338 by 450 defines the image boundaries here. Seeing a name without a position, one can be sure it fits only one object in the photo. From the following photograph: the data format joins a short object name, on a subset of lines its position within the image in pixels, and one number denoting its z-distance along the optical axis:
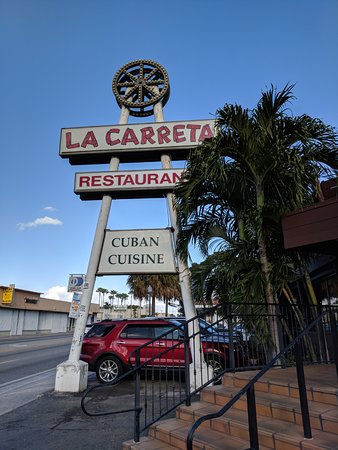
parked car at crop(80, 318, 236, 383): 9.42
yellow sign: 36.94
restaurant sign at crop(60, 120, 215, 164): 9.66
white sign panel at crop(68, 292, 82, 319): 9.00
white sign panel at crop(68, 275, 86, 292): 9.48
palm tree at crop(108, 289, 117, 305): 120.30
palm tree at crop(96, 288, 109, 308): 111.52
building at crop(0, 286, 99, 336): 37.34
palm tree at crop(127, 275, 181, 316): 34.59
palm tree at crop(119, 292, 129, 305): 124.79
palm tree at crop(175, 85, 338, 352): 6.32
